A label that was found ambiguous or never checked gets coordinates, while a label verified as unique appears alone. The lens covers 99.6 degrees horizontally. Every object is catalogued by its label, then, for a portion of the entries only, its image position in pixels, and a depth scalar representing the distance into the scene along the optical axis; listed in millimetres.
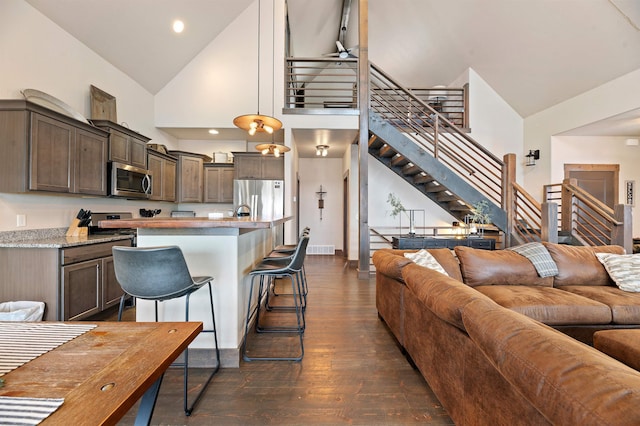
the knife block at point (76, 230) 3064
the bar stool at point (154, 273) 1575
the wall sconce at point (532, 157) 5672
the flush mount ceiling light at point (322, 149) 6051
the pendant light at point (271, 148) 3653
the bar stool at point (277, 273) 2157
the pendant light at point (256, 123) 2777
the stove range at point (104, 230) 3394
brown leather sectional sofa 704
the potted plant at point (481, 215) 4480
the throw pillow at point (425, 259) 2467
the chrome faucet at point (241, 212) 2826
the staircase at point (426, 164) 4609
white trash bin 2141
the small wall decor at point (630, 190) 5461
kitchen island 2066
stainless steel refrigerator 4977
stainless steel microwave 3432
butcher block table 517
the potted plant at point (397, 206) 5129
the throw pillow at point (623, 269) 2369
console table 4449
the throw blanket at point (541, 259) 2615
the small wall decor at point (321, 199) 7434
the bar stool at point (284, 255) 2641
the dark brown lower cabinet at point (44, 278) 2383
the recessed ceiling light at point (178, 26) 4238
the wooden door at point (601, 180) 5523
